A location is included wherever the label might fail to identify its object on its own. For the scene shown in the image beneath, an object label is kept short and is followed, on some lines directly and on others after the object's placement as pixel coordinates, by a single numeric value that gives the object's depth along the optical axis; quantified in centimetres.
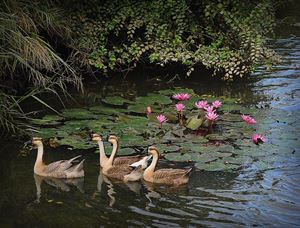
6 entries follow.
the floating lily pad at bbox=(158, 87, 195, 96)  1210
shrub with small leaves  1258
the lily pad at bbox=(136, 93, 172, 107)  1135
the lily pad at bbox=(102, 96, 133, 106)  1136
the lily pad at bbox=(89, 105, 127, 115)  1066
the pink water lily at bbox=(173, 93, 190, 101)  1050
